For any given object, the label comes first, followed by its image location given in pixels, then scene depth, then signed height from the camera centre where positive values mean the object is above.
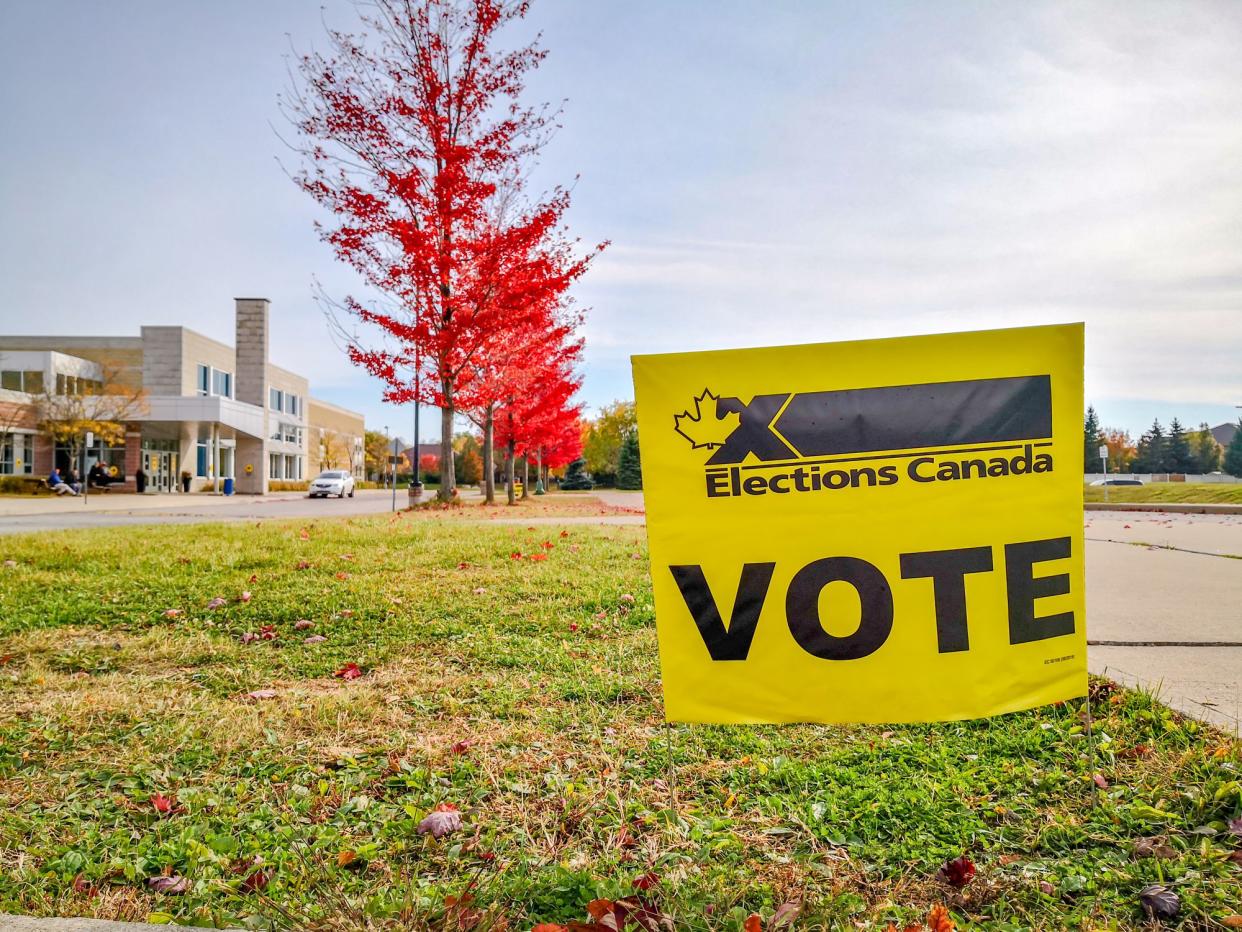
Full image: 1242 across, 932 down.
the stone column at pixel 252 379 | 46.62 +6.12
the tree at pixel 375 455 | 94.12 +2.26
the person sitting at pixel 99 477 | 35.91 -0.27
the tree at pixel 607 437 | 58.78 +2.96
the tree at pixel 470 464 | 72.92 +0.89
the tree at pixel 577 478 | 71.87 -0.52
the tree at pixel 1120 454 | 89.31 +2.61
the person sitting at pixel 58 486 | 32.88 -0.64
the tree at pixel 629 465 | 58.76 +0.69
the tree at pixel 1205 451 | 84.62 +2.85
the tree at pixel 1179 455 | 82.62 +2.30
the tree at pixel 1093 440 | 77.56 +3.67
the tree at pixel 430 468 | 81.78 +0.63
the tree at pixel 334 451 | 73.12 +2.20
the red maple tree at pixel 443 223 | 16.48 +5.65
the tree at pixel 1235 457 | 78.12 +2.03
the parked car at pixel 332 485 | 37.47 -0.64
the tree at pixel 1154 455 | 84.69 +2.41
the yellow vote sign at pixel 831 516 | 2.53 -0.14
